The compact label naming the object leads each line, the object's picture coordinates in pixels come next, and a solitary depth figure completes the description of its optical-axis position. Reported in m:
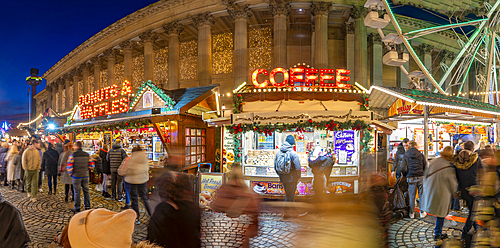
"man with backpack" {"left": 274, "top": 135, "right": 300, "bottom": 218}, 6.65
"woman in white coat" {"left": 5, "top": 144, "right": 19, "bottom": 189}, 10.35
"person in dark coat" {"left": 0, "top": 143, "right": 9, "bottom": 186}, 11.23
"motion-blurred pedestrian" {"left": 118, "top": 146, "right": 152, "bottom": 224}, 6.07
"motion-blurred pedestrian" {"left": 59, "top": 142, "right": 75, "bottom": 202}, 8.00
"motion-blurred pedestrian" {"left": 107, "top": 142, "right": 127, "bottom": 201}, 8.20
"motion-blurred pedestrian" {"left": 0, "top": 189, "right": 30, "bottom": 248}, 2.25
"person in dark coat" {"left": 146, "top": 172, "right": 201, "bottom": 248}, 2.45
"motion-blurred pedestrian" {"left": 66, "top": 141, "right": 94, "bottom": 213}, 6.87
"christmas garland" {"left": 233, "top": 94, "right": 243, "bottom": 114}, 10.78
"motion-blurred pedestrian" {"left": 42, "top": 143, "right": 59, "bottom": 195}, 9.30
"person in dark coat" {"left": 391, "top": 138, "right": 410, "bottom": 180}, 6.80
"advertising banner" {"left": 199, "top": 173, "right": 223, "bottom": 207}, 7.32
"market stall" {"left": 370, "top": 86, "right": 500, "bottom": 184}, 7.60
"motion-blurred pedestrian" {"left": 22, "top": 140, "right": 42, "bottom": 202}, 8.30
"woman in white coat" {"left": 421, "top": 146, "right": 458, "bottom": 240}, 4.82
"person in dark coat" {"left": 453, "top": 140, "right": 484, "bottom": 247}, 4.82
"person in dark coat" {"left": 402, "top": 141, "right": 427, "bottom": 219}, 6.39
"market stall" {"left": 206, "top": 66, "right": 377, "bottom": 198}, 8.30
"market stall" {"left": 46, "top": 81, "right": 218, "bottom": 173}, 9.65
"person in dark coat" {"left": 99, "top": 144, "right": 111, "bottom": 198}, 8.78
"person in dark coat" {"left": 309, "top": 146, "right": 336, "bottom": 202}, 7.27
